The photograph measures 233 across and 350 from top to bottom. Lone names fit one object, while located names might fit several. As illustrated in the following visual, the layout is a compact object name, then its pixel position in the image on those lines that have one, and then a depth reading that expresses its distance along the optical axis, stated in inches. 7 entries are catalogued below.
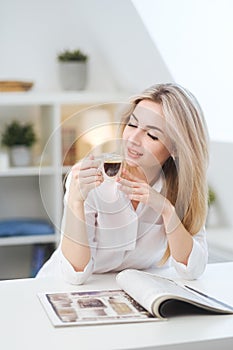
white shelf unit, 151.5
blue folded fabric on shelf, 151.4
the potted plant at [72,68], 157.6
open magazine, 58.6
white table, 52.9
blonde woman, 67.9
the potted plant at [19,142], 153.6
